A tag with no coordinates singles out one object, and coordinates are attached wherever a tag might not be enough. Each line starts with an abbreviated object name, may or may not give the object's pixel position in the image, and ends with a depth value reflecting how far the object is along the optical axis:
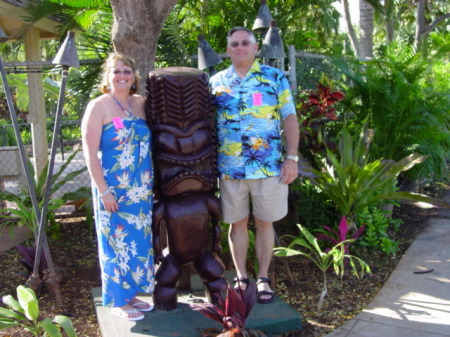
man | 3.19
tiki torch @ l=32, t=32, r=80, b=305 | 3.17
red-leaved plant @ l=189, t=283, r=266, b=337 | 2.77
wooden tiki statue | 2.99
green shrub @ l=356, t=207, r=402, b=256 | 4.51
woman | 2.86
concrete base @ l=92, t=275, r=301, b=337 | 2.94
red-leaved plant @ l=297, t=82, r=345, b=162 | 4.78
